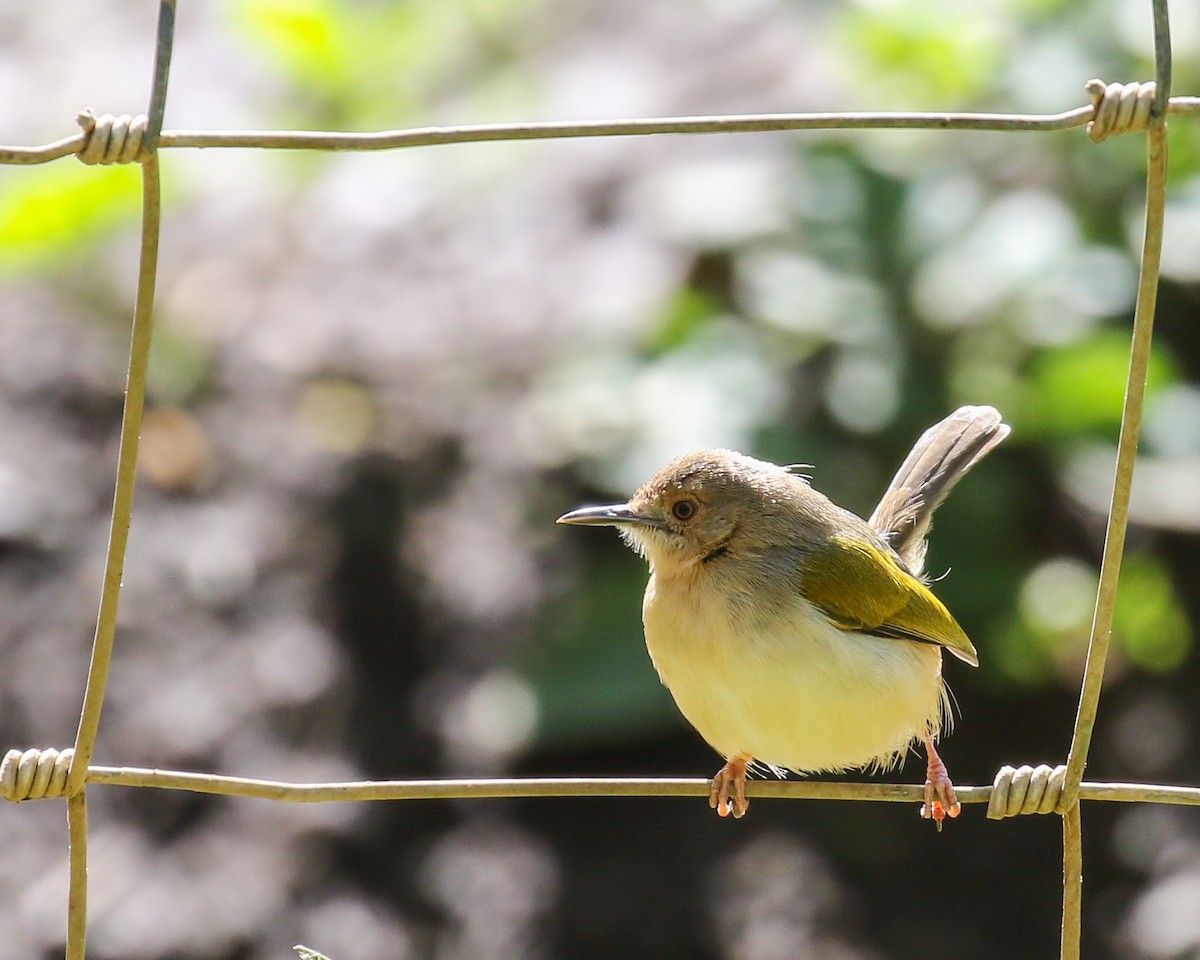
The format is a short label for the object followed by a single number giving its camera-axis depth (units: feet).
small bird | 21.36
